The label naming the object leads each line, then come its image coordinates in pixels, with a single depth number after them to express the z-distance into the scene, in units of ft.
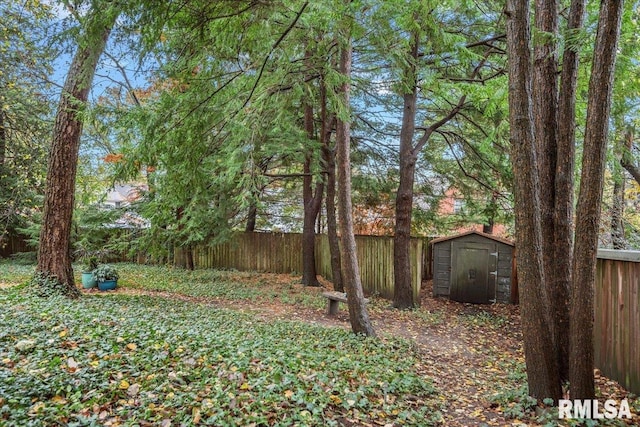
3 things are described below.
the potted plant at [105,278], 28.35
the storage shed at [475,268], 30.53
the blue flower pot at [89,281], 28.63
